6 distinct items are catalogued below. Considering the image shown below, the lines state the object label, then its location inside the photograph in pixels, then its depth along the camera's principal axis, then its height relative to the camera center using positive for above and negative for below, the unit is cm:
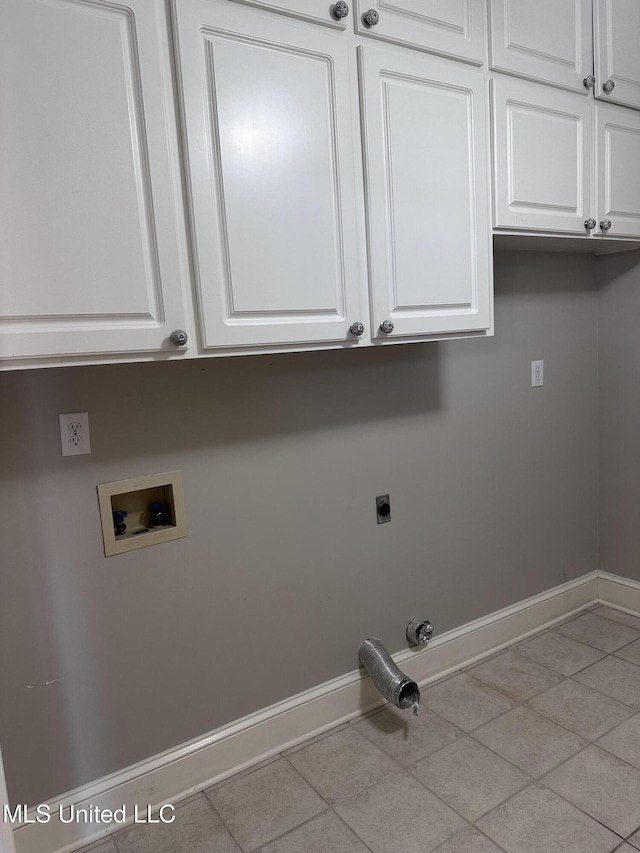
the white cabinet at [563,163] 184 +58
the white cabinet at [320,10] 142 +83
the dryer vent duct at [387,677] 192 -104
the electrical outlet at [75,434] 153 -15
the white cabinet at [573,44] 182 +95
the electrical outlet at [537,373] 249 -13
